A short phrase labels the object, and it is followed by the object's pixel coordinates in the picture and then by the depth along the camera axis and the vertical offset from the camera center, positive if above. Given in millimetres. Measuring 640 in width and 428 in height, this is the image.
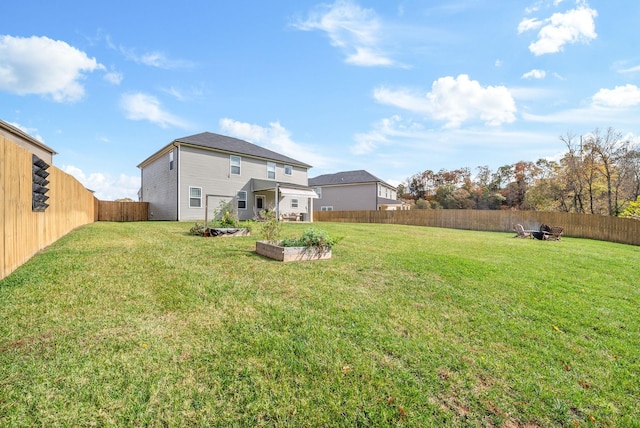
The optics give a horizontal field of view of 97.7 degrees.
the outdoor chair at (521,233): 15342 -1031
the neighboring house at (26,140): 14553 +4485
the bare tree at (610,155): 23359 +5094
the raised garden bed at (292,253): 6371 -892
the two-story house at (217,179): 18484 +2705
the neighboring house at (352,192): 31906 +2712
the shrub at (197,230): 10409 -567
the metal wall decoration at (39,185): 5570 +628
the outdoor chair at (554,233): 14453 -961
